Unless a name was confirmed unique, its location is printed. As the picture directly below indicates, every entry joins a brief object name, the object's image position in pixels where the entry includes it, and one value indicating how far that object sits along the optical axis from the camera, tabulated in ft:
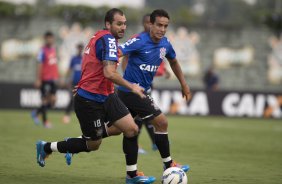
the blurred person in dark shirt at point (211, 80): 195.52
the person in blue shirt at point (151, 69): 64.59
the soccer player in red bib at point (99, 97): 58.54
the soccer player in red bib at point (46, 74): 128.77
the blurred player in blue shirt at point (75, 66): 135.13
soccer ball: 57.62
